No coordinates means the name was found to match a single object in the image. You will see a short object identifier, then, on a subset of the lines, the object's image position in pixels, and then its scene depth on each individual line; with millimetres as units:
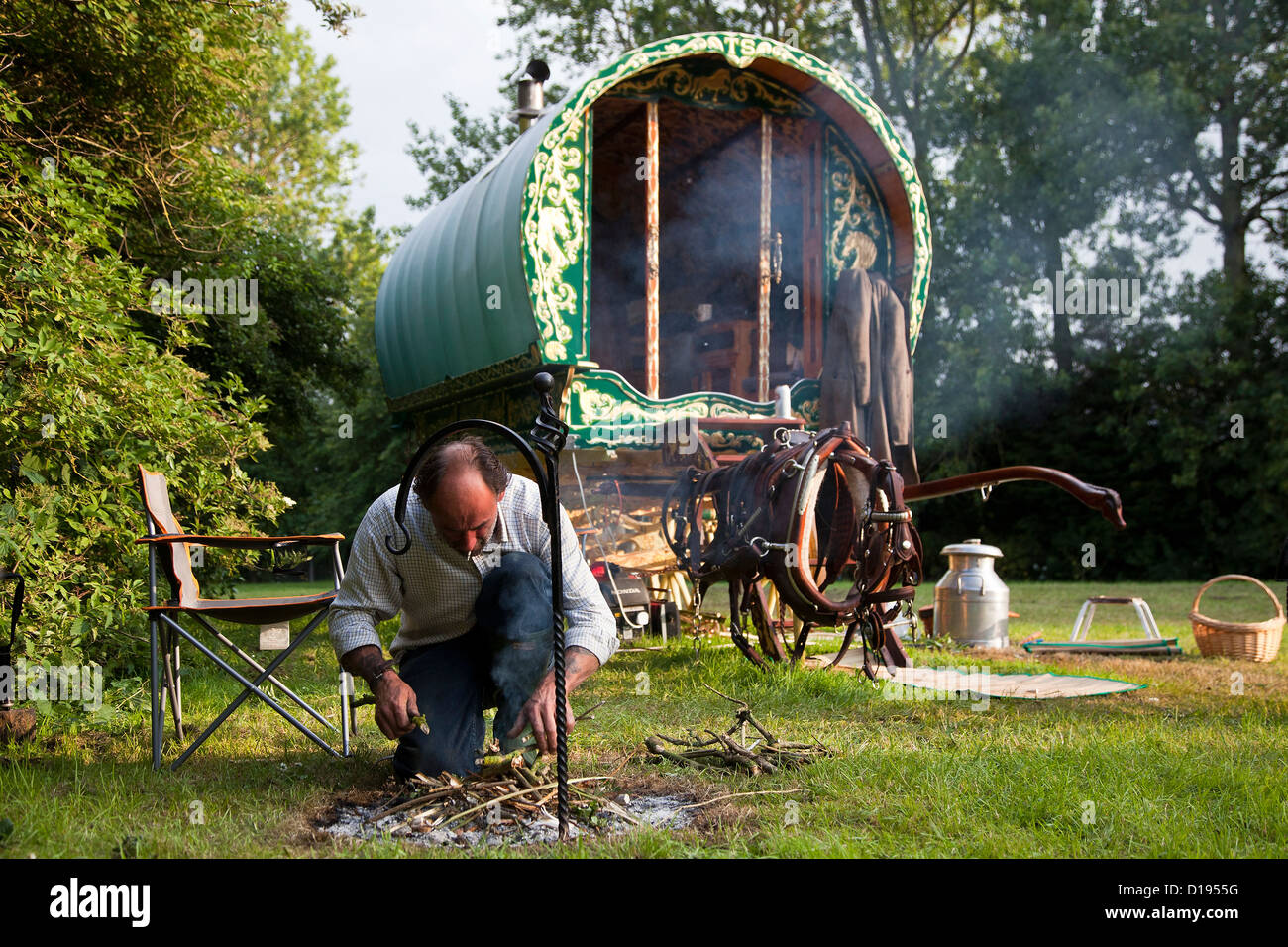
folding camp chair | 3639
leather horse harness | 4914
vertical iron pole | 2566
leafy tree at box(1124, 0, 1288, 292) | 17375
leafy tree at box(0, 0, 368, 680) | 4355
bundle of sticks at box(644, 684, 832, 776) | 3447
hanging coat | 6168
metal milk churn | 7484
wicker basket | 6730
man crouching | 2928
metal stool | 7402
